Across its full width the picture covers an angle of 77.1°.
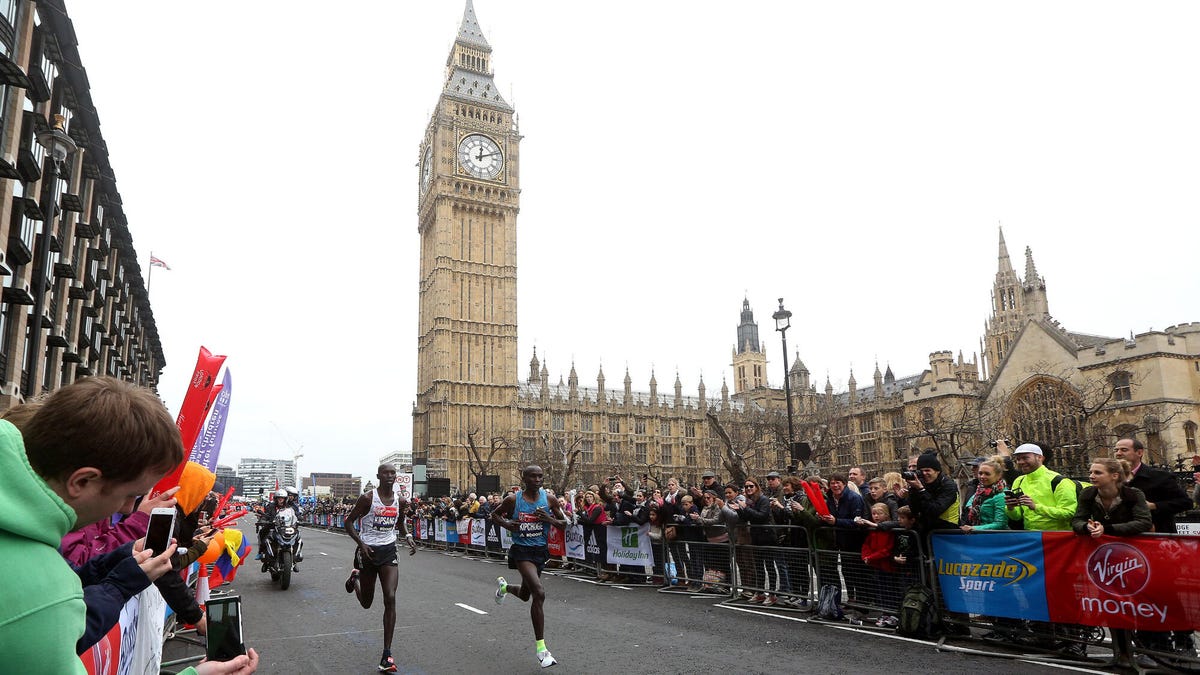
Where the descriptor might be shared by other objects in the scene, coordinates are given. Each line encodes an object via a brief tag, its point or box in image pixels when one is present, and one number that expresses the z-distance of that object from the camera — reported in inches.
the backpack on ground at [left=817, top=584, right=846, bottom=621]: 400.5
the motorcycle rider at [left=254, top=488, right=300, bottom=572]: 592.1
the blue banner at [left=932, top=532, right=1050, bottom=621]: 319.6
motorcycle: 558.6
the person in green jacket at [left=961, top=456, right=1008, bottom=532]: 346.0
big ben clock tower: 2918.3
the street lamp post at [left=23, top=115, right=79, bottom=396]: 580.4
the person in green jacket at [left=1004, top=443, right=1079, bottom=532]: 322.3
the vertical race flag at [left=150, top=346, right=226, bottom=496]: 177.3
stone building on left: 877.2
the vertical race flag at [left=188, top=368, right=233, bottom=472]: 245.4
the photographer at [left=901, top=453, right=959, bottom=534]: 357.1
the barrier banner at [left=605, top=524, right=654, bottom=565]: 586.2
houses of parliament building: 2800.2
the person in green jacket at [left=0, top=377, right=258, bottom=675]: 59.6
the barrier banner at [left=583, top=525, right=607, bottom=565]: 632.4
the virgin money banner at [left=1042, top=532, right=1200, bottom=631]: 271.6
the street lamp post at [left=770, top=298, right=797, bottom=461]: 845.8
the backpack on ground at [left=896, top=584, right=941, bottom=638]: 350.0
